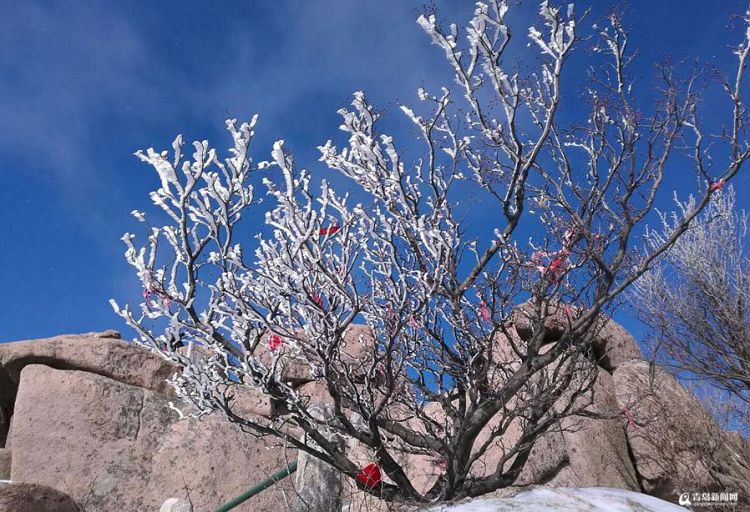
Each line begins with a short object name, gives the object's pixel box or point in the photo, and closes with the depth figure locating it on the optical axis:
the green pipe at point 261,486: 6.02
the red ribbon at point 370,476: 5.31
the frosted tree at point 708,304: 13.53
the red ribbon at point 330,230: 5.24
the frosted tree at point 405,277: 4.96
